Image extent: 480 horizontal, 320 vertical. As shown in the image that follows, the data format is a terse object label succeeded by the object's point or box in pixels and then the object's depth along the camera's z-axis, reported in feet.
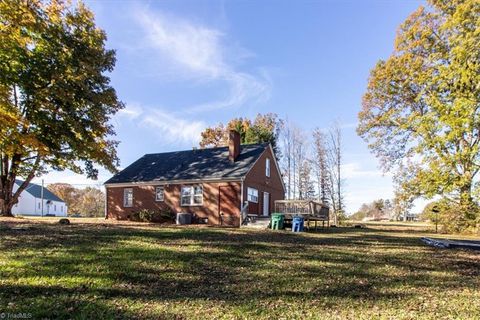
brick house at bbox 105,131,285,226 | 77.05
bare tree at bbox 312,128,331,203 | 135.74
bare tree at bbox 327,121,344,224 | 126.00
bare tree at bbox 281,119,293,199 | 146.92
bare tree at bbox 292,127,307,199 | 146.92
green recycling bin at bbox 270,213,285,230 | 65.69
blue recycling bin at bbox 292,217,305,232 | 63.16
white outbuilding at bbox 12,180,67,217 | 190.29
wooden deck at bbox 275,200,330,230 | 65.92
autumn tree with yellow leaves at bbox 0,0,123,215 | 55.77
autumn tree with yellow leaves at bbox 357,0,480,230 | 37.64
